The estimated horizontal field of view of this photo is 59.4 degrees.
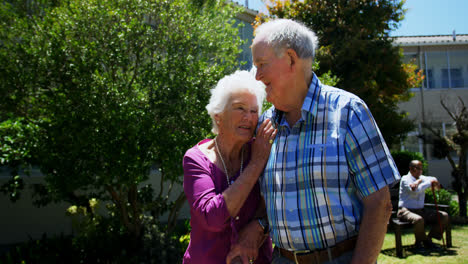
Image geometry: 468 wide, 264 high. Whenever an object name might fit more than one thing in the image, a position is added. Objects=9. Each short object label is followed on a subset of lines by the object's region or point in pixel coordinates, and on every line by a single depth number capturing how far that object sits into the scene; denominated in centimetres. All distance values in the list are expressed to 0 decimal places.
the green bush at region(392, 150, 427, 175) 1612
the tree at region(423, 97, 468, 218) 1134
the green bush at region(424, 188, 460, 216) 1184
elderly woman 209
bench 780
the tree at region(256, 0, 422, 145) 1284
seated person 834
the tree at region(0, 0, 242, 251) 517
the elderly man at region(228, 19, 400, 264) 179
